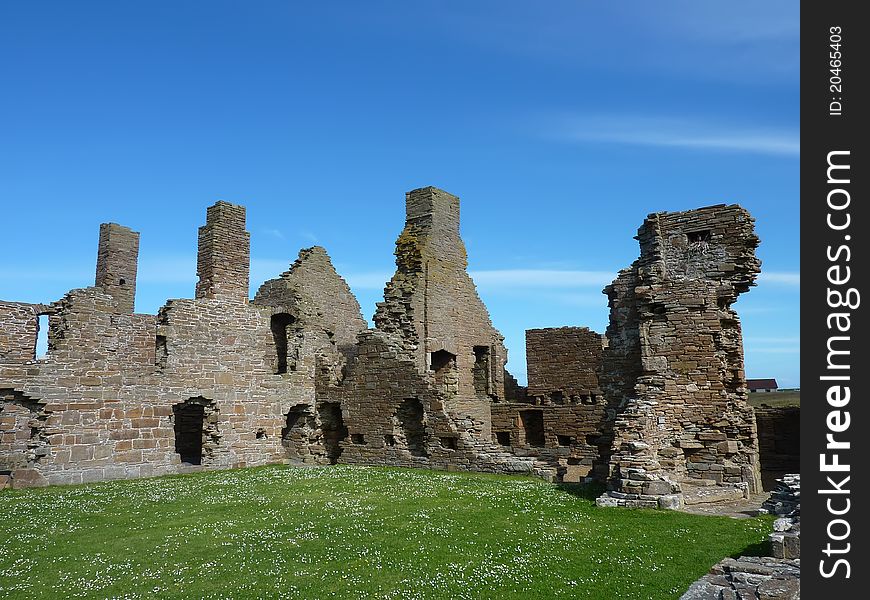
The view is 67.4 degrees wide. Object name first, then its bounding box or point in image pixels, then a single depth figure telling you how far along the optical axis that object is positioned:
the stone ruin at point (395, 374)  14.29
